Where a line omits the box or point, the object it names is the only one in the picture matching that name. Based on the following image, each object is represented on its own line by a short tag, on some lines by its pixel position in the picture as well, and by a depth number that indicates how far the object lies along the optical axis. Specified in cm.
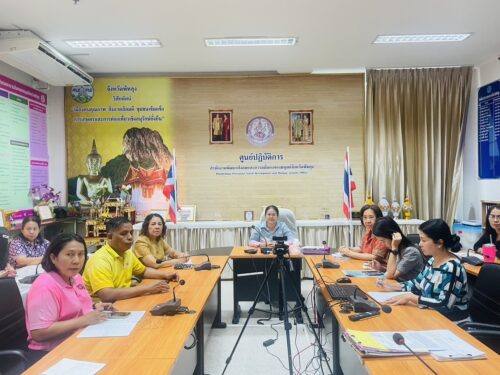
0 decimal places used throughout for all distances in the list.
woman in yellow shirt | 323
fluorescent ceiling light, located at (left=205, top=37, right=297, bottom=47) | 424
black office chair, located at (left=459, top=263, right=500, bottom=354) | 203
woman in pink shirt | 172
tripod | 226
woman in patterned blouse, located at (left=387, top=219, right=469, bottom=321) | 207
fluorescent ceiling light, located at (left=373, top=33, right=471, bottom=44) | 420
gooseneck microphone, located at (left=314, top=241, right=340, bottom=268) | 310
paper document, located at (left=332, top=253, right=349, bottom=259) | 353
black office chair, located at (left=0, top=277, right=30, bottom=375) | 181
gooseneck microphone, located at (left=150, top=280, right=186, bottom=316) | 197
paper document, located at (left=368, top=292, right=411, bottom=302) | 219
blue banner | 481
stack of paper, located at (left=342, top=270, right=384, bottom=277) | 282
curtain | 532
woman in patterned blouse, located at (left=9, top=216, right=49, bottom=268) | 348
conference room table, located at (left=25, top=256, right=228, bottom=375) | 141
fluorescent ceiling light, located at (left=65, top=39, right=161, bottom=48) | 425
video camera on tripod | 245
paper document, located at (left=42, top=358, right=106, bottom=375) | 134
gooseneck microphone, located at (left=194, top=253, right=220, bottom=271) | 311
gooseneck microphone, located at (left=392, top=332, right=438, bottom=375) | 129
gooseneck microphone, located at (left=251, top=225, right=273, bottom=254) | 374
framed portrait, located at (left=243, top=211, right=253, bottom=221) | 545
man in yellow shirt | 226
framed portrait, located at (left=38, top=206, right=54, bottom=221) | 463
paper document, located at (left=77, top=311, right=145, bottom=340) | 169
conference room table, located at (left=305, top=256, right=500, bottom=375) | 135
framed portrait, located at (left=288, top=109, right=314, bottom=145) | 555
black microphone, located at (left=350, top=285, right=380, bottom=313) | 196
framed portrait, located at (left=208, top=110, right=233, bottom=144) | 557
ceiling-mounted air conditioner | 386
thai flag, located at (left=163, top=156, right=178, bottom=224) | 496
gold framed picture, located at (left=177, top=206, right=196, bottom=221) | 541
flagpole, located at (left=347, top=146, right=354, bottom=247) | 449
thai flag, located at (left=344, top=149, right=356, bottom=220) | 449
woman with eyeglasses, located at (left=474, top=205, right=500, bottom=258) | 365
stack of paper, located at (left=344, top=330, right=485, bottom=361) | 144
